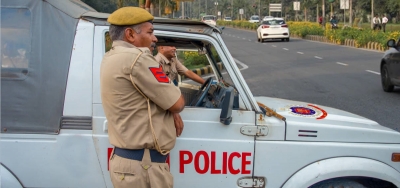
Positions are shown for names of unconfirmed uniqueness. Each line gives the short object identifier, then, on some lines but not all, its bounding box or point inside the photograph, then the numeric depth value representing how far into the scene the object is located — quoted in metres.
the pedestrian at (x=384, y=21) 40.84
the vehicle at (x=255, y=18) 80.75
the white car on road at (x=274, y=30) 35.47
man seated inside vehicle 4.48
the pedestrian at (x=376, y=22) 41.44
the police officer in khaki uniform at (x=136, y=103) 2.67
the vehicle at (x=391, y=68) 11.22
